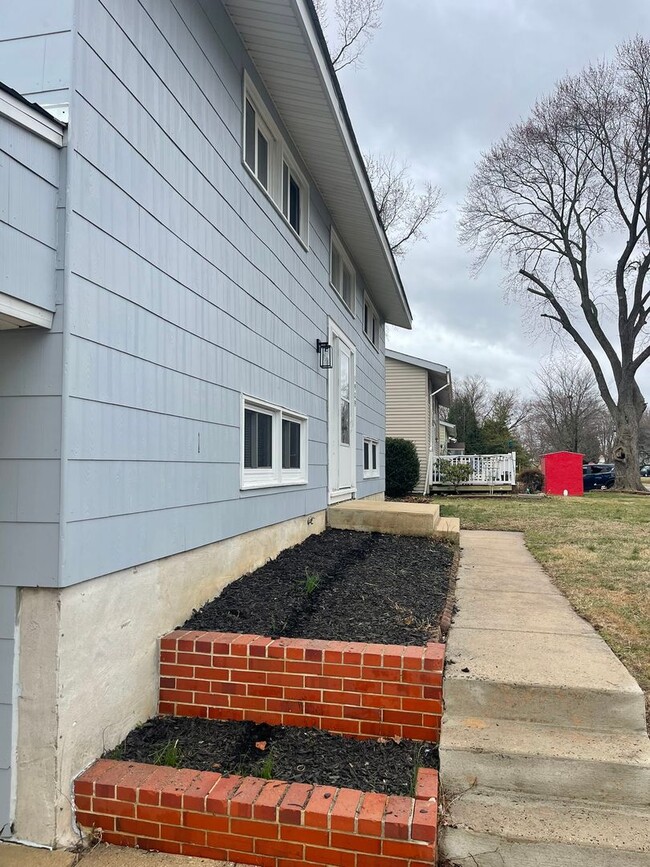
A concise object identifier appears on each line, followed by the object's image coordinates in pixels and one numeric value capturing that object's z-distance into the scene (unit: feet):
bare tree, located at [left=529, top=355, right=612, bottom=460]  155.74
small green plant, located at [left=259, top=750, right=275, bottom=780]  8.07
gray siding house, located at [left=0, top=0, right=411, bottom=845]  7.58
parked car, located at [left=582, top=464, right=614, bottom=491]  88.53
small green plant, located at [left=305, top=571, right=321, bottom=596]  13.91
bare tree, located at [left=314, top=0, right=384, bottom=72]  45.16
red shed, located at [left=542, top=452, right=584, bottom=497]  67.31
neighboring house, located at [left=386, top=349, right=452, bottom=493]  64.30
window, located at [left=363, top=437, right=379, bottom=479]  35.55
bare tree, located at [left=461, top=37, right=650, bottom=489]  72.38
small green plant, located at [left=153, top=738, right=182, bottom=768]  8.41
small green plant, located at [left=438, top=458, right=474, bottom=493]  63.41
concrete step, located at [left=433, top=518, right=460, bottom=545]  24.04
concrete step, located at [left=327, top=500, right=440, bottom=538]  23.81
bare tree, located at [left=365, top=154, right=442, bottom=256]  65.87
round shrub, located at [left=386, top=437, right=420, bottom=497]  57.36
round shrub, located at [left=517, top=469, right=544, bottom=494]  70.13
